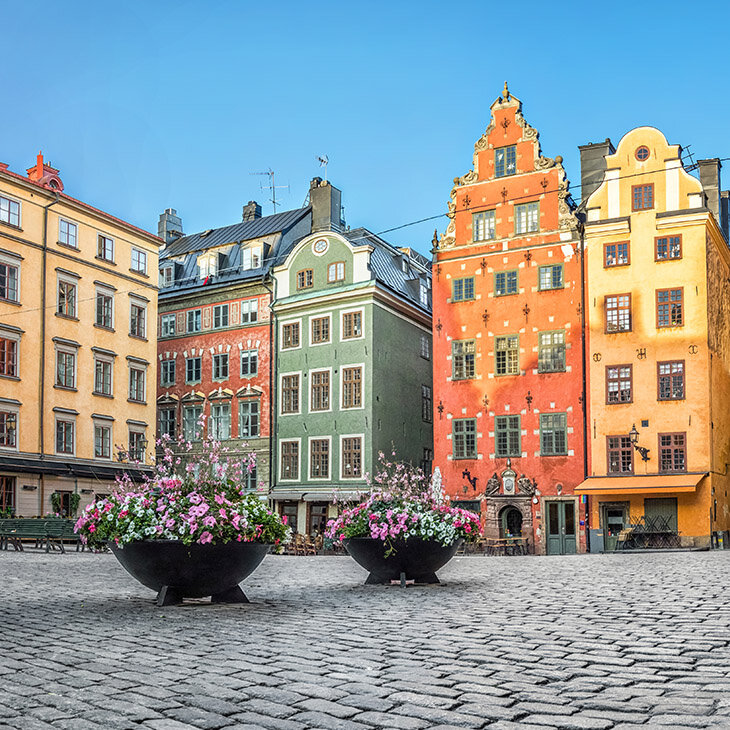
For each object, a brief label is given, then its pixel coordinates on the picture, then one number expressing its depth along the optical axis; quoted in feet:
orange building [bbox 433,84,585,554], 120.06
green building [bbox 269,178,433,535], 135.44
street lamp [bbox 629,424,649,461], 114.21
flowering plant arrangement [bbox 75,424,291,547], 33.45
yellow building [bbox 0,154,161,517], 128.16
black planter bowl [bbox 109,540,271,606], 33.42
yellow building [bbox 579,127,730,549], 112.98
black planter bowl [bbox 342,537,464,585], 45.52
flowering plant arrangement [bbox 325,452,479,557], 45.19
